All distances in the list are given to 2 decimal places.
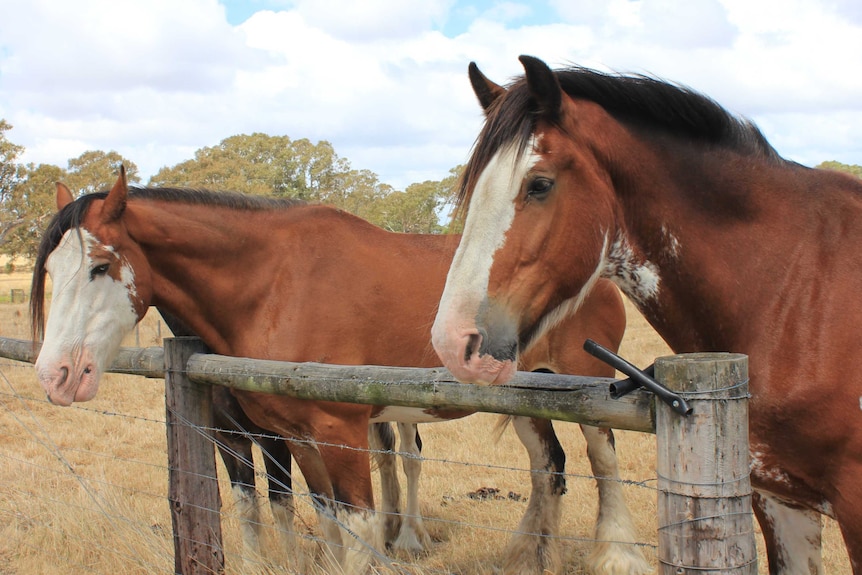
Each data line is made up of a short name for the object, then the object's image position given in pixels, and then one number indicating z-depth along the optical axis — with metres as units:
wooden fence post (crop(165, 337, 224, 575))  3.32
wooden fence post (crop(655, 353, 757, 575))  1.66
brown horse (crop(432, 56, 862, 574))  2.04
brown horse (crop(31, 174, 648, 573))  3.63
